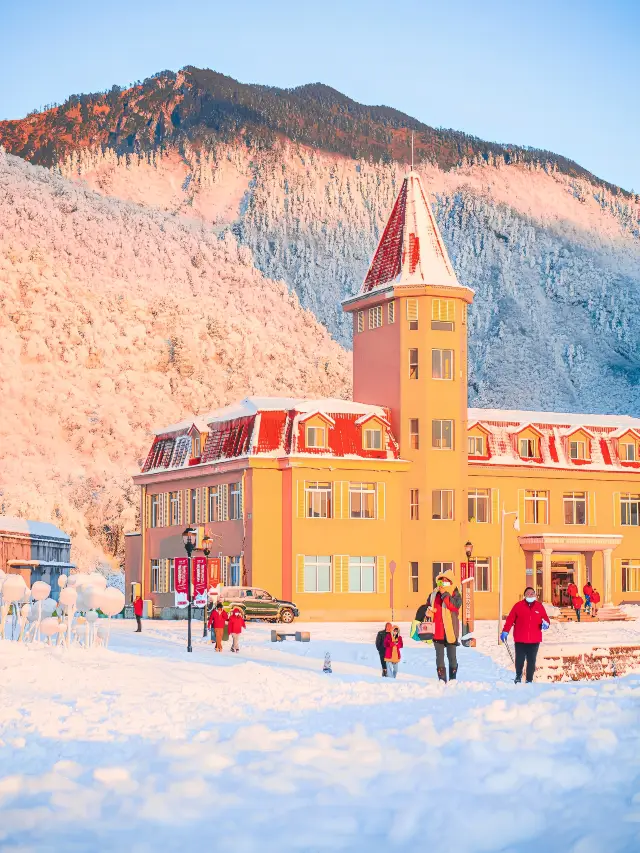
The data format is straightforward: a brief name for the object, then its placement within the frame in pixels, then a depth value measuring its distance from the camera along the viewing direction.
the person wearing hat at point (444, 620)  21.31
